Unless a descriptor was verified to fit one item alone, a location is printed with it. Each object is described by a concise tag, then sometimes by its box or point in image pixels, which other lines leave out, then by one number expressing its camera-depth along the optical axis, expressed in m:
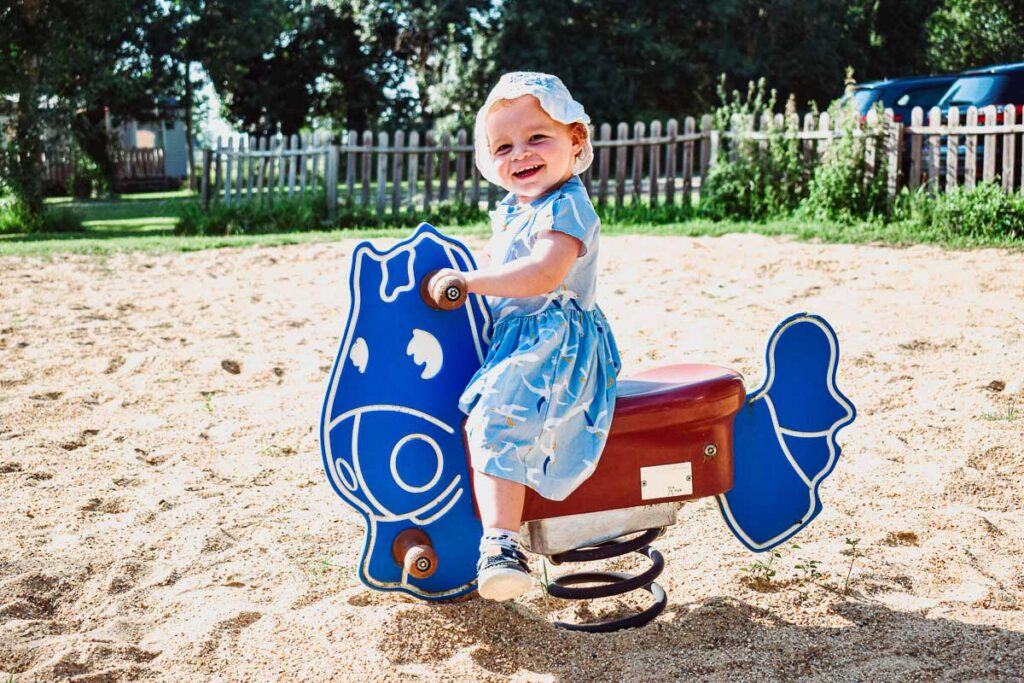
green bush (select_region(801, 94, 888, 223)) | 9.62
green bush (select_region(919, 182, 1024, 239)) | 8.27
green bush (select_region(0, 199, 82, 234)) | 12.88
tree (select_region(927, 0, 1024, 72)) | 25.34
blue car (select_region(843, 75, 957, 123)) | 11.17
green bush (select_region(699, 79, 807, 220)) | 10.37
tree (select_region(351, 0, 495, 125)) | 23.39
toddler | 2.29
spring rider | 2.46
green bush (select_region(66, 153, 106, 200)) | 24.94
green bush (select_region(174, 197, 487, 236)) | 12.32
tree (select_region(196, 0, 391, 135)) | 28.75
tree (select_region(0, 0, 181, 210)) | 13.56
